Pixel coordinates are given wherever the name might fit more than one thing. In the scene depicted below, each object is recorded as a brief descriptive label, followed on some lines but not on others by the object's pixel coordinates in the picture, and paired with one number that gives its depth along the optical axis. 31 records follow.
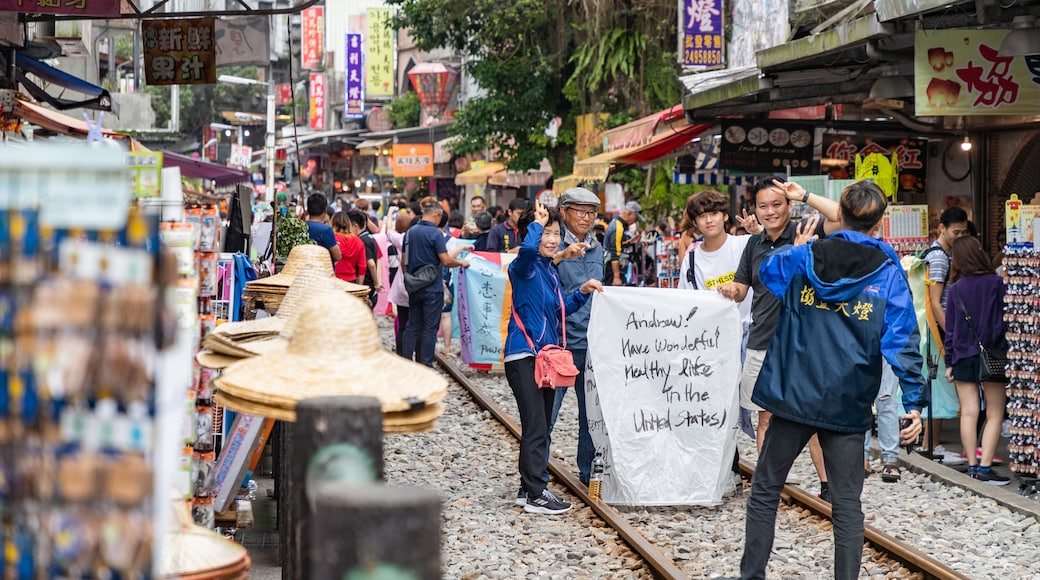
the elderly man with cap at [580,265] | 8.23
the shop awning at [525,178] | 32.28
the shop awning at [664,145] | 16.77
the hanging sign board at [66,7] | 10.15
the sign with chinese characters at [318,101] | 71.44
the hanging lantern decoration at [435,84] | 50.72
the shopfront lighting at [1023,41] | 9.52
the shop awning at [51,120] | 14.59
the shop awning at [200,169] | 21.80
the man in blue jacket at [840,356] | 5.73
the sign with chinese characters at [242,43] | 15.73
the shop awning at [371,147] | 52.06
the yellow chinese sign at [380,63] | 62.16
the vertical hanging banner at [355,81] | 63.25
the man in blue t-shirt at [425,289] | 13.72
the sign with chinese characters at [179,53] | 13.80
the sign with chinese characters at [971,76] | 10.03
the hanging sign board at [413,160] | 45.44
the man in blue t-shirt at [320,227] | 12.30
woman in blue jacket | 8.05
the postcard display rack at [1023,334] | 9.19
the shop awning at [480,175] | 38.22
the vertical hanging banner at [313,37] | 71.38
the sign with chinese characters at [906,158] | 17.27
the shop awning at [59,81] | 14.56
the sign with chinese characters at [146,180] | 3.88
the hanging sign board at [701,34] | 20.27
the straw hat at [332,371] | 3.54
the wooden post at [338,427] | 3.10
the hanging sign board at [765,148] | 16.02
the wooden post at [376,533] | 2.52
